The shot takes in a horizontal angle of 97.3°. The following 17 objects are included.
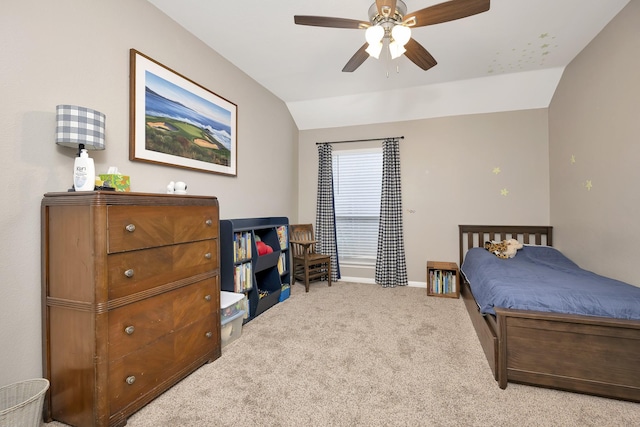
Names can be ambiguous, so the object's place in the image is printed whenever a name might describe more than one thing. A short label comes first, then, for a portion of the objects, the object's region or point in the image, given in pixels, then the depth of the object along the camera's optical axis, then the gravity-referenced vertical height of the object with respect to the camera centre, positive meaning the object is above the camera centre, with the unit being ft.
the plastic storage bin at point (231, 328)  7.59 -3.17
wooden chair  12.71 -2.07
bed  5.32 -2.80
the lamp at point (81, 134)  4.80 +1.49
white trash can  3.94 -2.84
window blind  14.52 +0.61
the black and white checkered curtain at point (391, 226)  13.47 -0.61
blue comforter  5.64 -1.77
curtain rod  13.80 +3.79
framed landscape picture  6.77 +2.67
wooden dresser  4.47 -1.52
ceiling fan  5.68 +4.19
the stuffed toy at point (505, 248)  10.72 -1.39
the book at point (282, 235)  12.09 -0.91
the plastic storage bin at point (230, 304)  7.61 -2.52
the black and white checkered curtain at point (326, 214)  14.61 +0.00
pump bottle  4.79 +0.72
